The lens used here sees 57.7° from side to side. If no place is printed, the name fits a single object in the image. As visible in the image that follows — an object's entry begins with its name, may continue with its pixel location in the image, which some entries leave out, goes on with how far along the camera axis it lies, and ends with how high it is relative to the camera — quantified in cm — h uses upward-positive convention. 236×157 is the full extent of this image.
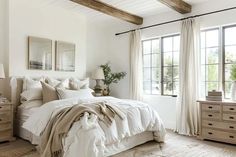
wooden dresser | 373 -77
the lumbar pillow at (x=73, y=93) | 400 -30
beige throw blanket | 278 -58
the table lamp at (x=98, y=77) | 555 +3
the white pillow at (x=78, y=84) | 469 -13
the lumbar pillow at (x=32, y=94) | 412 -31
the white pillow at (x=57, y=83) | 456 -10
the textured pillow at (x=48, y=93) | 398 -28
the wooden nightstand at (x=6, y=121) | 386 -78
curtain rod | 420 +132
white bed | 320 -97
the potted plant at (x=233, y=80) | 388 -3
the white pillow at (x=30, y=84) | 431 -12
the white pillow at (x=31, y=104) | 405 -49
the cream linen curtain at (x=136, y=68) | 552 +27
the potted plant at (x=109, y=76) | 592 +7
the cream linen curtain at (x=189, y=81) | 443 -5
